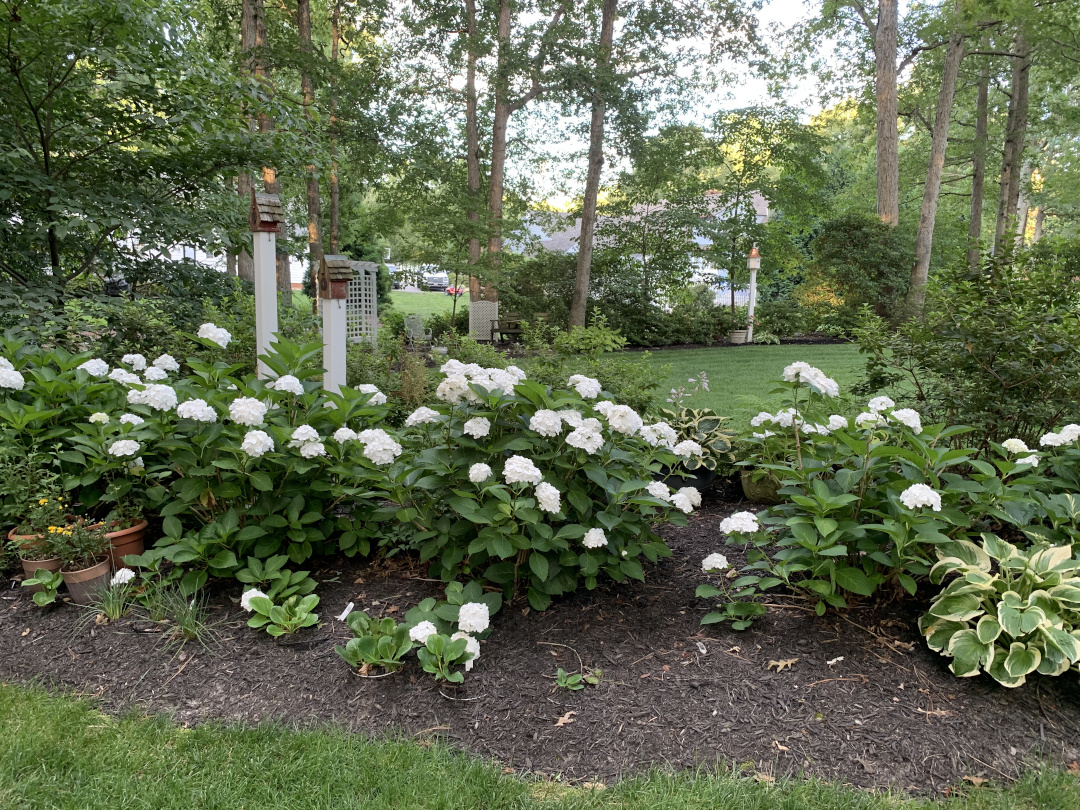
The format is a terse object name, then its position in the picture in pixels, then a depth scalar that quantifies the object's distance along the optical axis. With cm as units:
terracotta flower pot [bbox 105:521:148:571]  263
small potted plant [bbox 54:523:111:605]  251
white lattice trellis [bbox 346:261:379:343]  1171
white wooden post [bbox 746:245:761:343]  1382
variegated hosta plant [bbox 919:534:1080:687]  196
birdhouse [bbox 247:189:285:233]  419
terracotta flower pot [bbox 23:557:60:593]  256
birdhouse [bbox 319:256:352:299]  391
